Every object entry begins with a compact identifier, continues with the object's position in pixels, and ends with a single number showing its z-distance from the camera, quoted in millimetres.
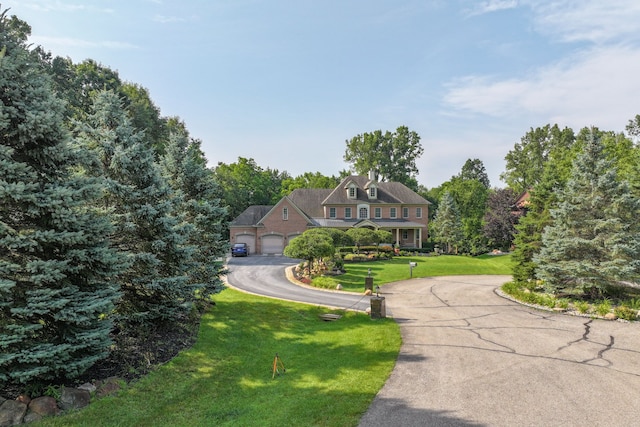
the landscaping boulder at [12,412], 6539
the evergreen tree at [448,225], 41906
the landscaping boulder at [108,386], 7766
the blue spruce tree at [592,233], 16734
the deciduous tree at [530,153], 56969
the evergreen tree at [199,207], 15305
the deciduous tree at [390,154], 69438
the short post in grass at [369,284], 20922
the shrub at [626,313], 14922
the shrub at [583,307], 16031
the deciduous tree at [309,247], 24125
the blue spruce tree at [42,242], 6918
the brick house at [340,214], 40312
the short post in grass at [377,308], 15500
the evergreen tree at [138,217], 10766
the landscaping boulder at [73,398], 7148
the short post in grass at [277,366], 9491
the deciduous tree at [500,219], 40062
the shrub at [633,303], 16062
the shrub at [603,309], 15547
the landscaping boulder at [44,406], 6848
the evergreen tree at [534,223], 20812
